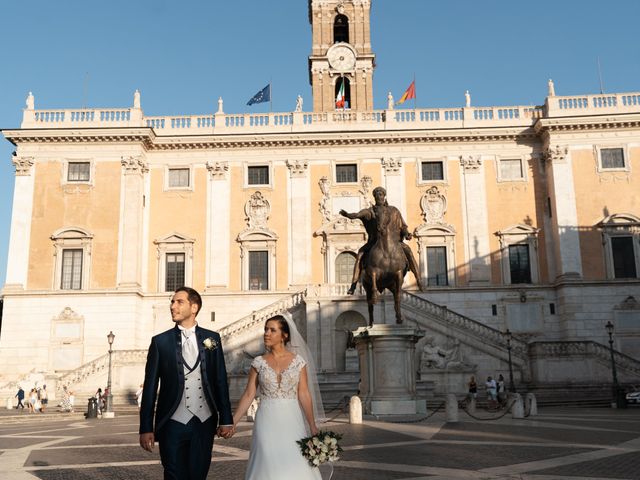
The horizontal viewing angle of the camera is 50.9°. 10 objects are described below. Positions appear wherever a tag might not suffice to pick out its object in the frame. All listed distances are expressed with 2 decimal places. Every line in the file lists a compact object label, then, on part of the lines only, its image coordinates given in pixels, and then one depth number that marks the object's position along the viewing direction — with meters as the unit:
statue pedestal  16.83
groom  5.46
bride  6.13
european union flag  43.22
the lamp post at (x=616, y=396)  26.05
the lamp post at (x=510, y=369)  29.38
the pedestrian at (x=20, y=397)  31.58
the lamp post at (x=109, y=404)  27.27
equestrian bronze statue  17.00
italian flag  46.41
